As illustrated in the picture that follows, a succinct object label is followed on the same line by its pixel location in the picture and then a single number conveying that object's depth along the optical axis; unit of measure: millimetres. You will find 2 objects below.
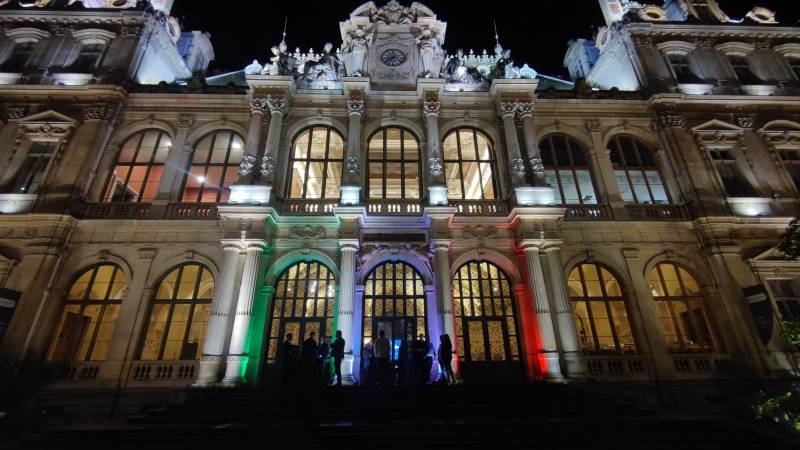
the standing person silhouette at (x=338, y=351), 11312
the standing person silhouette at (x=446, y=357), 11633
